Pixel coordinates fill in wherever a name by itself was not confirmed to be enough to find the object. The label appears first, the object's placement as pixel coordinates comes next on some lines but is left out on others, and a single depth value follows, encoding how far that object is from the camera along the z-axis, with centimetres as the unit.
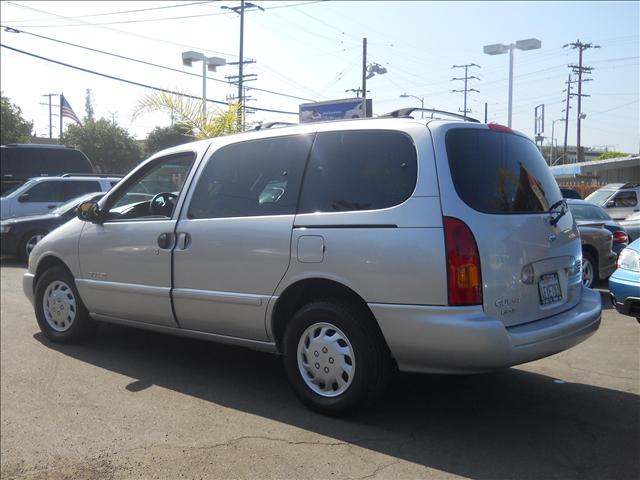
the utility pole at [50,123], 5787
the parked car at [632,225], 948
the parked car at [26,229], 1170
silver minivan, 354
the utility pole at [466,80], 4086
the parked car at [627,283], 513
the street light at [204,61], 1989
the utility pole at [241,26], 2950
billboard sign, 1154
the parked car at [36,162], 1600
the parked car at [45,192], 1319
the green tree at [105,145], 3869
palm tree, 1196
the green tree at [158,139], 3847
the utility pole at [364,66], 3011
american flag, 2575
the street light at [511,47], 2197
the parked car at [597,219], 900
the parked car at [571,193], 1237
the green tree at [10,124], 3709
